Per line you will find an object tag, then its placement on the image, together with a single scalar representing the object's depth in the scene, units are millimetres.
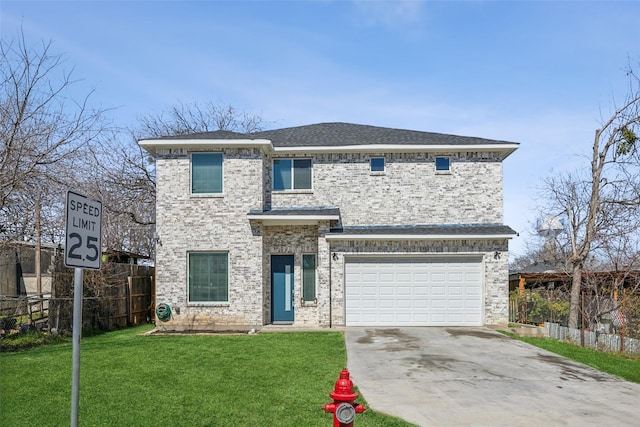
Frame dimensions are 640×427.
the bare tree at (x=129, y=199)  29094
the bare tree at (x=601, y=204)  18234
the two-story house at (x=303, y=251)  18000
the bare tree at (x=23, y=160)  12195
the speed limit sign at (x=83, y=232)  4938
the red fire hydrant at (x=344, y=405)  5070
